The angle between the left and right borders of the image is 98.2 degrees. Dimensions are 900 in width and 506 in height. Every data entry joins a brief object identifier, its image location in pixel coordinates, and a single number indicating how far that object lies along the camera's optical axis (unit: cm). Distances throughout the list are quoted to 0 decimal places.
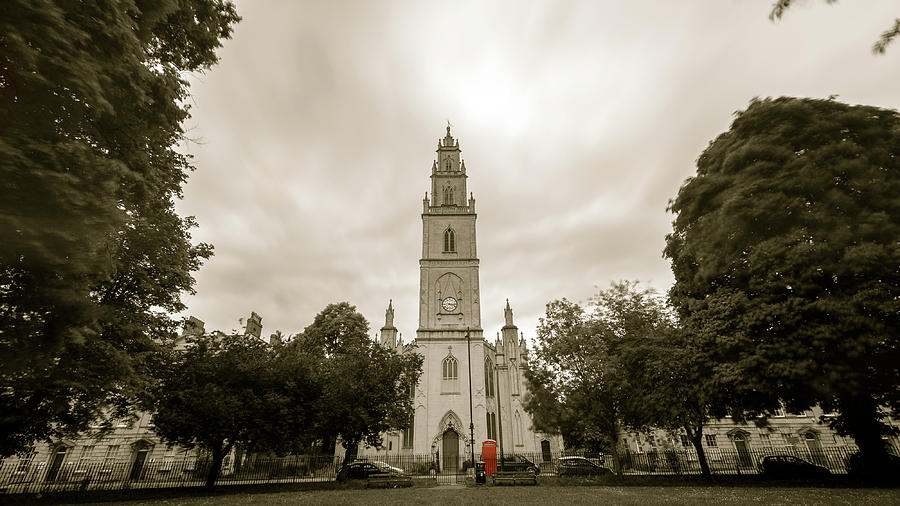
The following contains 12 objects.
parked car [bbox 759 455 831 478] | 1997
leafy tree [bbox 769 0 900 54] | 508
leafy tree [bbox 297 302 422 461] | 2067
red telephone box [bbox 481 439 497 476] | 2038
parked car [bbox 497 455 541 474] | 2320
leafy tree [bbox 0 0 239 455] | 646
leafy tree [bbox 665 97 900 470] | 1109
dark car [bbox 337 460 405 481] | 2309
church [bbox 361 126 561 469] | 3219
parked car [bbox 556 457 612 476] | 2253
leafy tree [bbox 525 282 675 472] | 1752
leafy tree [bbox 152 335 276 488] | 1780
